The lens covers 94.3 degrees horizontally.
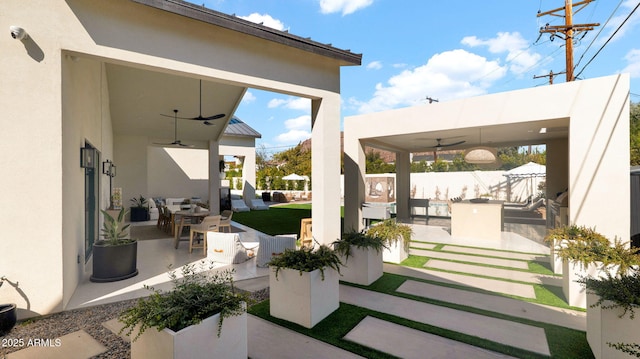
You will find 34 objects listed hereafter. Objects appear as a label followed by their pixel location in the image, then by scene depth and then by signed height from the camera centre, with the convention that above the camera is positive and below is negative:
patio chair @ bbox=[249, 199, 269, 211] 17.80 -1.60
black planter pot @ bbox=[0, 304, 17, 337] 3.20 -1.52
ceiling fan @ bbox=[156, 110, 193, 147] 10.84 +2.10
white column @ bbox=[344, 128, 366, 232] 8.59 -0.01
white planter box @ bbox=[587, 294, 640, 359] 2.48 -1.33
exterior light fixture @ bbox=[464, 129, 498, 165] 8.77 +0.68
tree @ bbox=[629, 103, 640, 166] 13.54 +2.41
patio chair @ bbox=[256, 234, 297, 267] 5.94 -1.37
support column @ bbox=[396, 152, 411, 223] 13.73 -0.44
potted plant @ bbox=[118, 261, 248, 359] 2.18 -1.11
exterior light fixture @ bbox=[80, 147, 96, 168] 4.95 +0.37
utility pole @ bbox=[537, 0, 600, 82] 11.33 +5.98
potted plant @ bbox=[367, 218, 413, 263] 6.28 -1.27
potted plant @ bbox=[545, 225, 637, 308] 3.61 -1.01
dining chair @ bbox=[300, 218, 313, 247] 7.47 -1.30
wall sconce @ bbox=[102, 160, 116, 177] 8.71 +0.35
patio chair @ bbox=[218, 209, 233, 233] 8.30 -1.16
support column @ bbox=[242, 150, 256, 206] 18.92 +0.12
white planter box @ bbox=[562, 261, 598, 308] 3.98 -1.52
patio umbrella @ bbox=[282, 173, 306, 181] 23.03 +0.13
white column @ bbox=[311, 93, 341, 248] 5.98 +0.24
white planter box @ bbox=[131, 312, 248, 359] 2.14 -1.26
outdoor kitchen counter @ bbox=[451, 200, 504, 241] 8.91 -1.29
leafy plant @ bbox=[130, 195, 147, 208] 13.30 -0.99
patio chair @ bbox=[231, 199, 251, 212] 17.18 -1.59
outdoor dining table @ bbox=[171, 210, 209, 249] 7.79 -1.16
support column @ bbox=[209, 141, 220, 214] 13.16 -0.45
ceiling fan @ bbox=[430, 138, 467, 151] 10.95 +1.31
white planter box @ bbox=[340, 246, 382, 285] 4.91 -1.48
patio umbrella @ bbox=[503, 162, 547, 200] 13.98 +0.37
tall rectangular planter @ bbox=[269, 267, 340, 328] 3.47 -1.43
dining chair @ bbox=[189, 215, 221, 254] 7.25 -1.22
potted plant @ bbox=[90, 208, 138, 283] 4.98 -1.33
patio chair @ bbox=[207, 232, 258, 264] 6.21 -1.48
